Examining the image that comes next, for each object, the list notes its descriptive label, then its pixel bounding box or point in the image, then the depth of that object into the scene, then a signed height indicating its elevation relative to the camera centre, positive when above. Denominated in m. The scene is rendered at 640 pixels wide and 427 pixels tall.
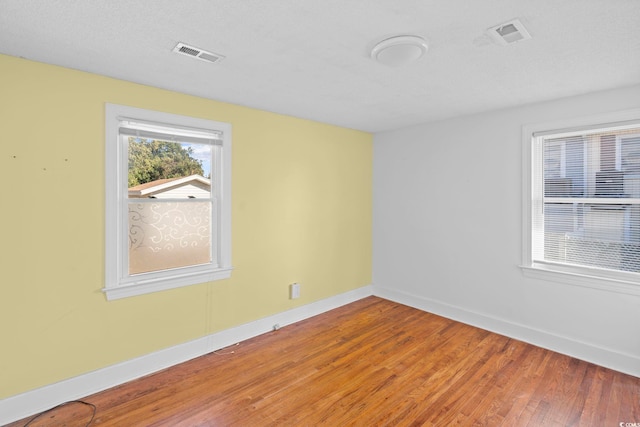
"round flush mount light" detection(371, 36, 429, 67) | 1.89 +1.04
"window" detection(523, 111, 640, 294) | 2.77 +0.11
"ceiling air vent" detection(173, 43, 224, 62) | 1.99 +1.07
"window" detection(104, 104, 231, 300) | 2.54 +0.09
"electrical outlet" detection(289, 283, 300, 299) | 3.76 -0.97
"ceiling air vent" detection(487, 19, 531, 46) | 1.73 +1.05
